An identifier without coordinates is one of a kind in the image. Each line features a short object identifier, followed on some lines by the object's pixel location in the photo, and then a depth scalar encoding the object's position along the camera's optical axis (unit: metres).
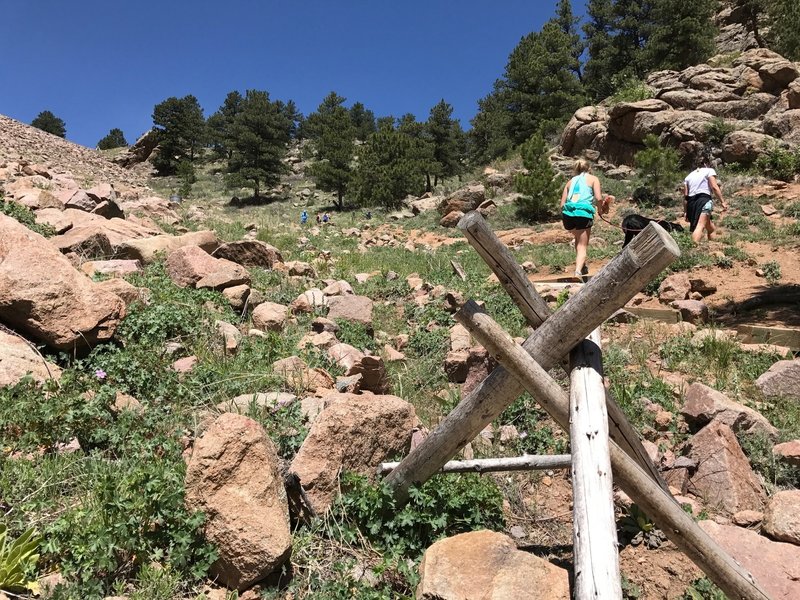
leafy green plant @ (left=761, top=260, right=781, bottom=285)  7.36
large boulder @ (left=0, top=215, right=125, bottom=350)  3.66
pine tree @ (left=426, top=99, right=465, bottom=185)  34.28
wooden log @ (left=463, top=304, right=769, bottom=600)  1.96
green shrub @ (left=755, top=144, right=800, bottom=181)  14.20
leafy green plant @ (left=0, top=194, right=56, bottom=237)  6.46
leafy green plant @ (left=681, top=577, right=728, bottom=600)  2.33
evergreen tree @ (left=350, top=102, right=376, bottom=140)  53.06
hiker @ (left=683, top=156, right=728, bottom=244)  8.30
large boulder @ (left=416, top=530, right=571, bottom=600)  1.96
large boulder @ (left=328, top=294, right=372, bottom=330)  5.77
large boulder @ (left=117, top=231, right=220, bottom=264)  6.52
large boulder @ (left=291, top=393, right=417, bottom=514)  2.66
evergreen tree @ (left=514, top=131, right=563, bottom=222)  15.91
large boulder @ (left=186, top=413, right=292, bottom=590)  2.20
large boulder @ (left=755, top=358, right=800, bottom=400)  3.91
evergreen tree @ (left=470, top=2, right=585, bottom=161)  26.08
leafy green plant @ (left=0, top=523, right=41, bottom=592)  1.97
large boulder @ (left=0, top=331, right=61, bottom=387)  3.25
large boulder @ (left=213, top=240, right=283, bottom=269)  7.80
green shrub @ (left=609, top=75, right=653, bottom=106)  20.36
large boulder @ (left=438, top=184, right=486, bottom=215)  18.81
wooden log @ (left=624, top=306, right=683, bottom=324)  5.87
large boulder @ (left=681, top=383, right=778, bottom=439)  3.41
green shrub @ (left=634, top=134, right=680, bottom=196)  15.34
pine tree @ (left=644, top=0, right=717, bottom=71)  26.52
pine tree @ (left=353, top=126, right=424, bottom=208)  26.30
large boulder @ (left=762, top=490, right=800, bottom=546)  2.55
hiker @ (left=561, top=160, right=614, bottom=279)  6.95
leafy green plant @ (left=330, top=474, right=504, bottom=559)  2.57
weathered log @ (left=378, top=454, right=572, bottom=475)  2.71
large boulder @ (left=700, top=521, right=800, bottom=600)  2.28
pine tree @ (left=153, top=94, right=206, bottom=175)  41.84
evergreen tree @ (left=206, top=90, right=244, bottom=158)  46.03
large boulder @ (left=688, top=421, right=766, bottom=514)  2.94
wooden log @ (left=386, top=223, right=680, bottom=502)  1.95
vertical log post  1.54
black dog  7.10
